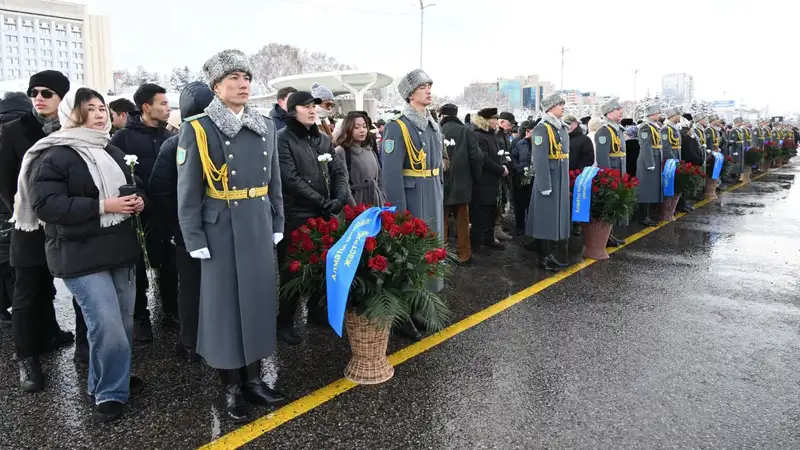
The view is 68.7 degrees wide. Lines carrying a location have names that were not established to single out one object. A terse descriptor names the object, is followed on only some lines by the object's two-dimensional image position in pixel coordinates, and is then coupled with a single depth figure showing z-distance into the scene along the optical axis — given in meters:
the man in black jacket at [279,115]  4.95
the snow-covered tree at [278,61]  83.38
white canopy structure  38.78
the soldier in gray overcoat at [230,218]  3.29
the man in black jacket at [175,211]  3.75
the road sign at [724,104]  101.22
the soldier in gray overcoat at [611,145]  9.16
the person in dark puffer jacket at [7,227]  4.39
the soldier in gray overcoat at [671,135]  10.82
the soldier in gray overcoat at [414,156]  5.20
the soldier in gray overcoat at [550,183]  6.82
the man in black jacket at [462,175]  7.44
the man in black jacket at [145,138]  4.67
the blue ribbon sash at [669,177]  9.98
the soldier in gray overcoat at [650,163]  9.91
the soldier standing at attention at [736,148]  17.31
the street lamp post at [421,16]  40.69
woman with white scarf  3.30
